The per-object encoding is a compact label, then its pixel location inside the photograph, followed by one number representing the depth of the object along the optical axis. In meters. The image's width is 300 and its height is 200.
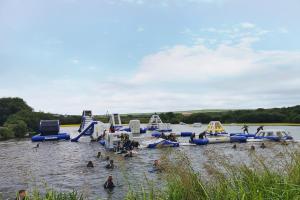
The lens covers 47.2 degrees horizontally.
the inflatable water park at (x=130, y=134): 47.07
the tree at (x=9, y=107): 123.62
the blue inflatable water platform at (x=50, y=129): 74.25
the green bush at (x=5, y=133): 87.94
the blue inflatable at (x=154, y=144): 45.72
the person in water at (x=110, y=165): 31.98
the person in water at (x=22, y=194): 13.09
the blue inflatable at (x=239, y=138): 54.22
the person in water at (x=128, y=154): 39.60
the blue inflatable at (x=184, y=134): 71.81
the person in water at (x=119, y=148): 42.87
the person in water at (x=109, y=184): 22.53
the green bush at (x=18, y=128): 94.25
